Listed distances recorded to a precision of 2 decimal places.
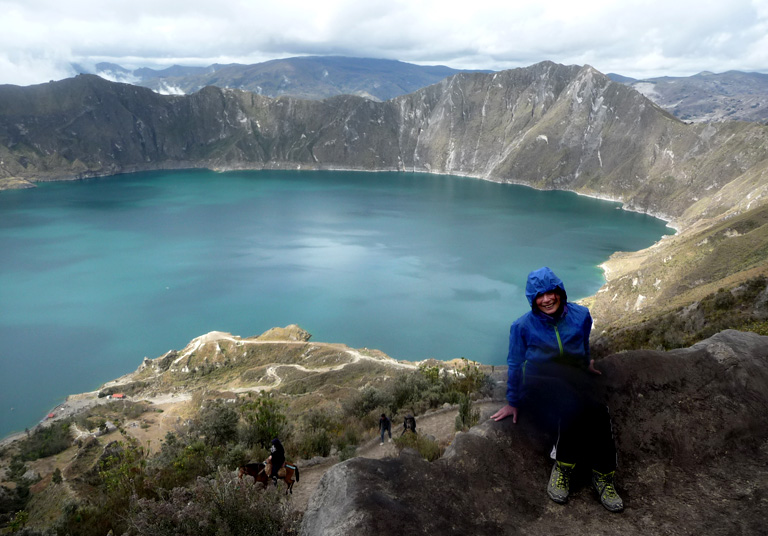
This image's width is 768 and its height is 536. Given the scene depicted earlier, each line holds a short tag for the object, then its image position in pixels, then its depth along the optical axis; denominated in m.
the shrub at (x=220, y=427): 11.98
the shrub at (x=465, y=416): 9.71
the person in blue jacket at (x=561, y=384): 4.84
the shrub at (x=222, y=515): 5.09
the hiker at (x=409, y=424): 10.91
